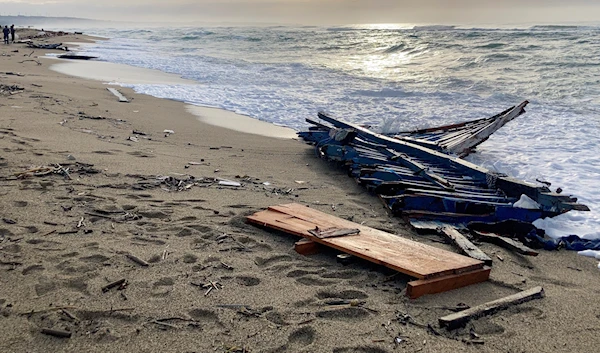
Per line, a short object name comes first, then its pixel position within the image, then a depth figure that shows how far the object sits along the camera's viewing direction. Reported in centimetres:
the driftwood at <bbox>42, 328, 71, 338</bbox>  294
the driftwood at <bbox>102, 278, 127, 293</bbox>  351
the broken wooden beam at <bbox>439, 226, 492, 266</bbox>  427
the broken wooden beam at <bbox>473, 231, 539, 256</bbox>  468
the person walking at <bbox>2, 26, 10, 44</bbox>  3266
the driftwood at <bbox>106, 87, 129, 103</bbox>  1284
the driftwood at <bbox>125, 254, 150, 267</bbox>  394
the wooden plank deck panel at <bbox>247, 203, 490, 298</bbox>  377
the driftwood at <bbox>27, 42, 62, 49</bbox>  2978
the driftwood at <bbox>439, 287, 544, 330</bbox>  331
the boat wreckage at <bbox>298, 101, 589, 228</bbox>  544
